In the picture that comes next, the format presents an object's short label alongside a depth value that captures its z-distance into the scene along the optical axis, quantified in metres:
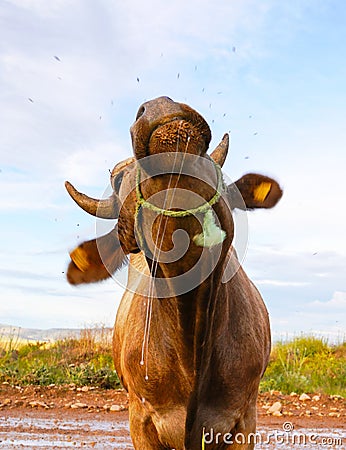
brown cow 3.03
